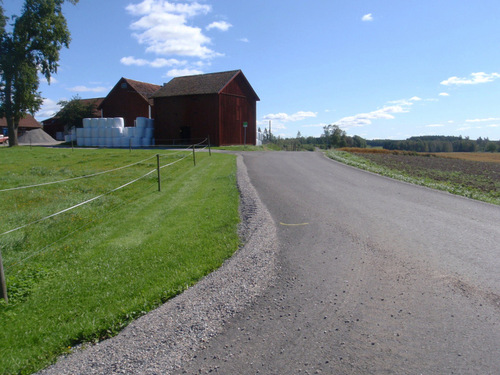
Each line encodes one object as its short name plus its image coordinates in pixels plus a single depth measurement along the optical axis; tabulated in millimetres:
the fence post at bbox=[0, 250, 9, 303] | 4957
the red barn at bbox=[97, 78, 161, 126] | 47750
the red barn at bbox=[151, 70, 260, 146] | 40353
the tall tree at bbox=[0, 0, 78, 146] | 39875
